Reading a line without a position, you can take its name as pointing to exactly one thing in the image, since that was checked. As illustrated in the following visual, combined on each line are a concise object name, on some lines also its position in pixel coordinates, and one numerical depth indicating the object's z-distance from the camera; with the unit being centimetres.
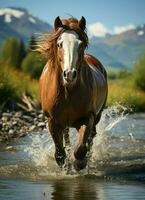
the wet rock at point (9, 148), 1203
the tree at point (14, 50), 5152
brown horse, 821
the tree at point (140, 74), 4647
